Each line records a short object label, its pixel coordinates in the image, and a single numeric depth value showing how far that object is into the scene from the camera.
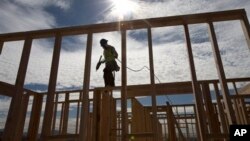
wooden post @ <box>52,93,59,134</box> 8.06
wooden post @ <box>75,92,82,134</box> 7.68
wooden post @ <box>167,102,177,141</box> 8.07
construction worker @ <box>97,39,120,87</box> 5.56
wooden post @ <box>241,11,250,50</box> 2.47
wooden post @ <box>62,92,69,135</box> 7.36
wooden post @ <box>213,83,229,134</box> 4.44
